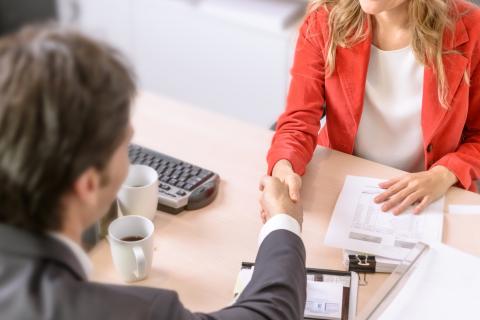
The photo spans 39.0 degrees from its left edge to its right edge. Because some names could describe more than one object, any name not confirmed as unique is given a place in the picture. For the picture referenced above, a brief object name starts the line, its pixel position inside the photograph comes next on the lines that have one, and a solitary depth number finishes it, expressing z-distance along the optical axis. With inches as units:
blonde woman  58.3
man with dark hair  27.7
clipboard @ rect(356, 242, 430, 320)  42.8
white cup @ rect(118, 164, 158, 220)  48.4
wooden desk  45.8
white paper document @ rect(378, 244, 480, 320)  42.6
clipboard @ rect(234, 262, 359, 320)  43.4
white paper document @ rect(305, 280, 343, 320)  42.5
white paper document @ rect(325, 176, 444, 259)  48.4
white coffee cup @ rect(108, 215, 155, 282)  43.8
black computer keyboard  51.6
